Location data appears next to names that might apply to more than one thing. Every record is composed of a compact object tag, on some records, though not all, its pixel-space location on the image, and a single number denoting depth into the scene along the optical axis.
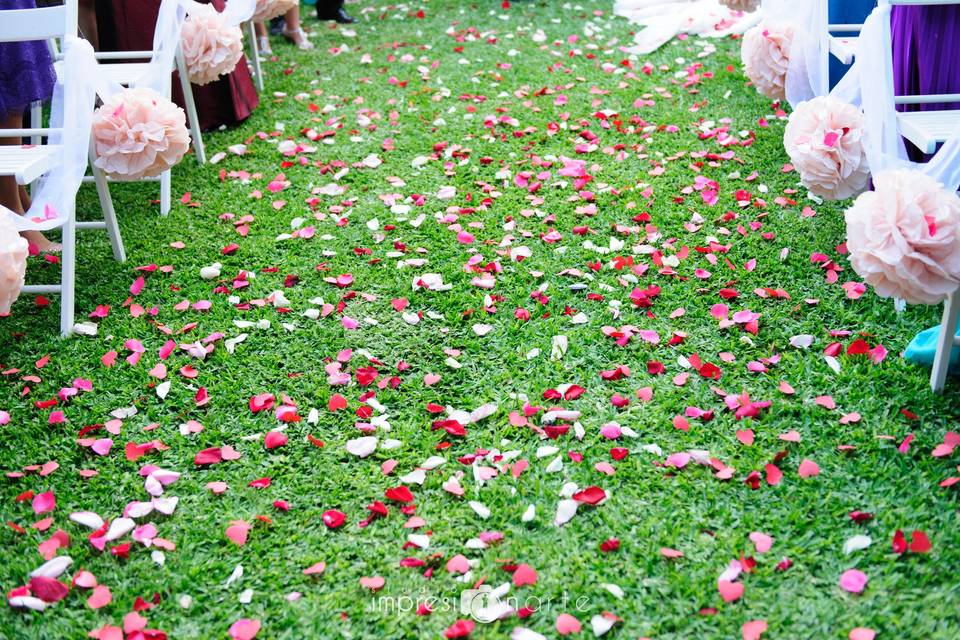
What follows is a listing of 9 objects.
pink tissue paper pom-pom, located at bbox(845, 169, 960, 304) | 1.94
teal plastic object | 2.30
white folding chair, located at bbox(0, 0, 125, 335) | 2.50
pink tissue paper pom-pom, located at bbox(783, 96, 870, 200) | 2.47
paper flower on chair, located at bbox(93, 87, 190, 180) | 2.77
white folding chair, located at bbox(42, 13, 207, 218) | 2.99
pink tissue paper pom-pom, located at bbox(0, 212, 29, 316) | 2.16
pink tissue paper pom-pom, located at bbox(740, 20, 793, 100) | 3.18
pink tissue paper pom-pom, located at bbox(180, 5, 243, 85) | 3.54
